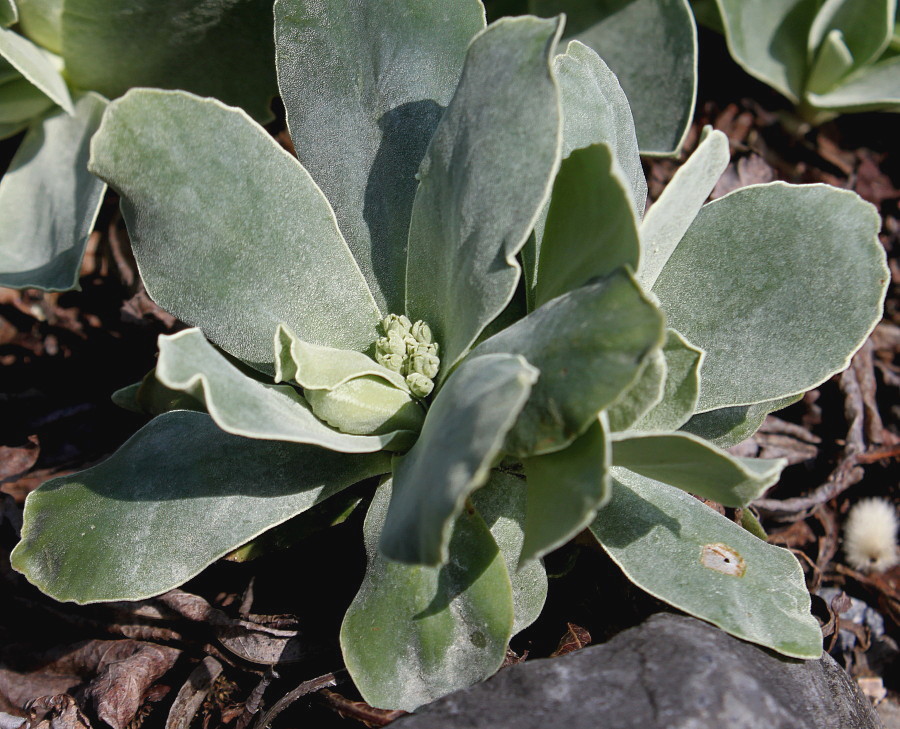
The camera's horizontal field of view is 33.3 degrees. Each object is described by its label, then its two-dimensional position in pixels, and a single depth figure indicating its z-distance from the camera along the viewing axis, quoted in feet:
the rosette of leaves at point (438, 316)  0.91
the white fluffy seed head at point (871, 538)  1.23
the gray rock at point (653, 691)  0.89
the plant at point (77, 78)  1.15
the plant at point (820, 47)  1.32
